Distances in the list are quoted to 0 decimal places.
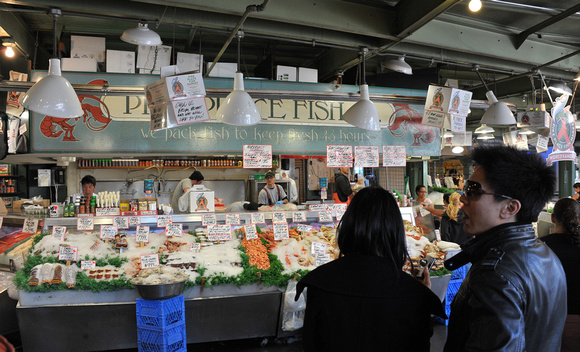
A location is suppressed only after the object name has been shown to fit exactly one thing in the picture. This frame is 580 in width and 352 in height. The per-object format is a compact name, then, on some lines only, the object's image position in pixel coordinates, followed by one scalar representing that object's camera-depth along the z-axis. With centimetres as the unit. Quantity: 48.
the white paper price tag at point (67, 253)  415
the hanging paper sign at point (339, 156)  546
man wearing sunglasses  130
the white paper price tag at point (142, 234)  454
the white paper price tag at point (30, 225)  490
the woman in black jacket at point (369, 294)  160
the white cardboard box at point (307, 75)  676
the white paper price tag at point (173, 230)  467
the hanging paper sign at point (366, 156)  558
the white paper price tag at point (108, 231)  446
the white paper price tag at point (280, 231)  495
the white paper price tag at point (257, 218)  505
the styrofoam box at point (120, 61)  597
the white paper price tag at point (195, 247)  458
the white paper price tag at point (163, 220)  467
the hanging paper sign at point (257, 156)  511
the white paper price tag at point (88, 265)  415
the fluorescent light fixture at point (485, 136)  1166
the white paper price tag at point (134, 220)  466
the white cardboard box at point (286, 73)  661
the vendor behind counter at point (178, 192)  791
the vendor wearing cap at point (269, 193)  814
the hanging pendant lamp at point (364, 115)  437
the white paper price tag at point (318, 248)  468
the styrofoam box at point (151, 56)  605
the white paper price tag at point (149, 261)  421
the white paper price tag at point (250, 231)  480
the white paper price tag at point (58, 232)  439
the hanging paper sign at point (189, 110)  393
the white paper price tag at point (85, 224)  451
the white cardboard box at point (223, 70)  635
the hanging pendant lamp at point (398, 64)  568
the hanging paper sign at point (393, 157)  566
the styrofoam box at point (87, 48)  595
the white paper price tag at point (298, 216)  519
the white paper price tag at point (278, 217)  507
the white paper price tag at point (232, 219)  495
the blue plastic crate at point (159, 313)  375
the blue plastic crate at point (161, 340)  374
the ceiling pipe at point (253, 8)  347
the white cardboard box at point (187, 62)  620
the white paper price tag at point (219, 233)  475
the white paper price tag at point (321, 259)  457
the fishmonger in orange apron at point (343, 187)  738
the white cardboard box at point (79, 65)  587
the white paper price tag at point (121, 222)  458
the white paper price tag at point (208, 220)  487
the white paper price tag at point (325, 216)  533
